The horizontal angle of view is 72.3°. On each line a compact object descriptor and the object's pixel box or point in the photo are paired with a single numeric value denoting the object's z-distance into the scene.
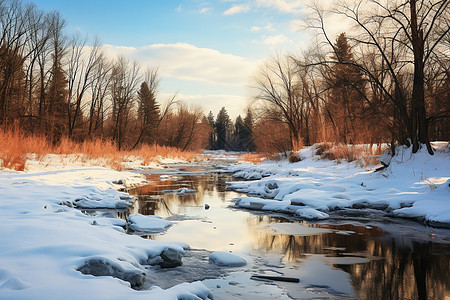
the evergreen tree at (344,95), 11.34
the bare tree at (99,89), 25.15
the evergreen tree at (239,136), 78.44
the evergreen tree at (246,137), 72.06
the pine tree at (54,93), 22.11
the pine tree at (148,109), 39.38
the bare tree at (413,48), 9.64
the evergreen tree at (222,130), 83.62
